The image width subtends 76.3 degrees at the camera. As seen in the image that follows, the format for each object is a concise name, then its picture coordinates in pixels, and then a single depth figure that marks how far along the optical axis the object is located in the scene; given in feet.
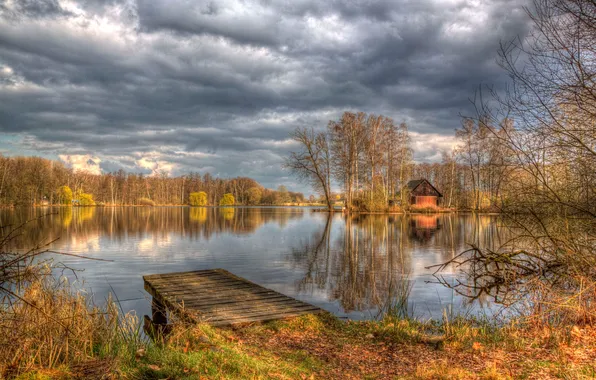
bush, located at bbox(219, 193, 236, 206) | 351.87
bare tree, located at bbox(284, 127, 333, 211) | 165.99
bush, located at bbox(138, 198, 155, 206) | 353.22
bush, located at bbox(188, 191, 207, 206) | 342.85
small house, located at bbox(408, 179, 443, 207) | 193.67
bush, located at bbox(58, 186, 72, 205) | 279.08
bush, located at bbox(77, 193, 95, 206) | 300.61
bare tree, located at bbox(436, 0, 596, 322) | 21.12
